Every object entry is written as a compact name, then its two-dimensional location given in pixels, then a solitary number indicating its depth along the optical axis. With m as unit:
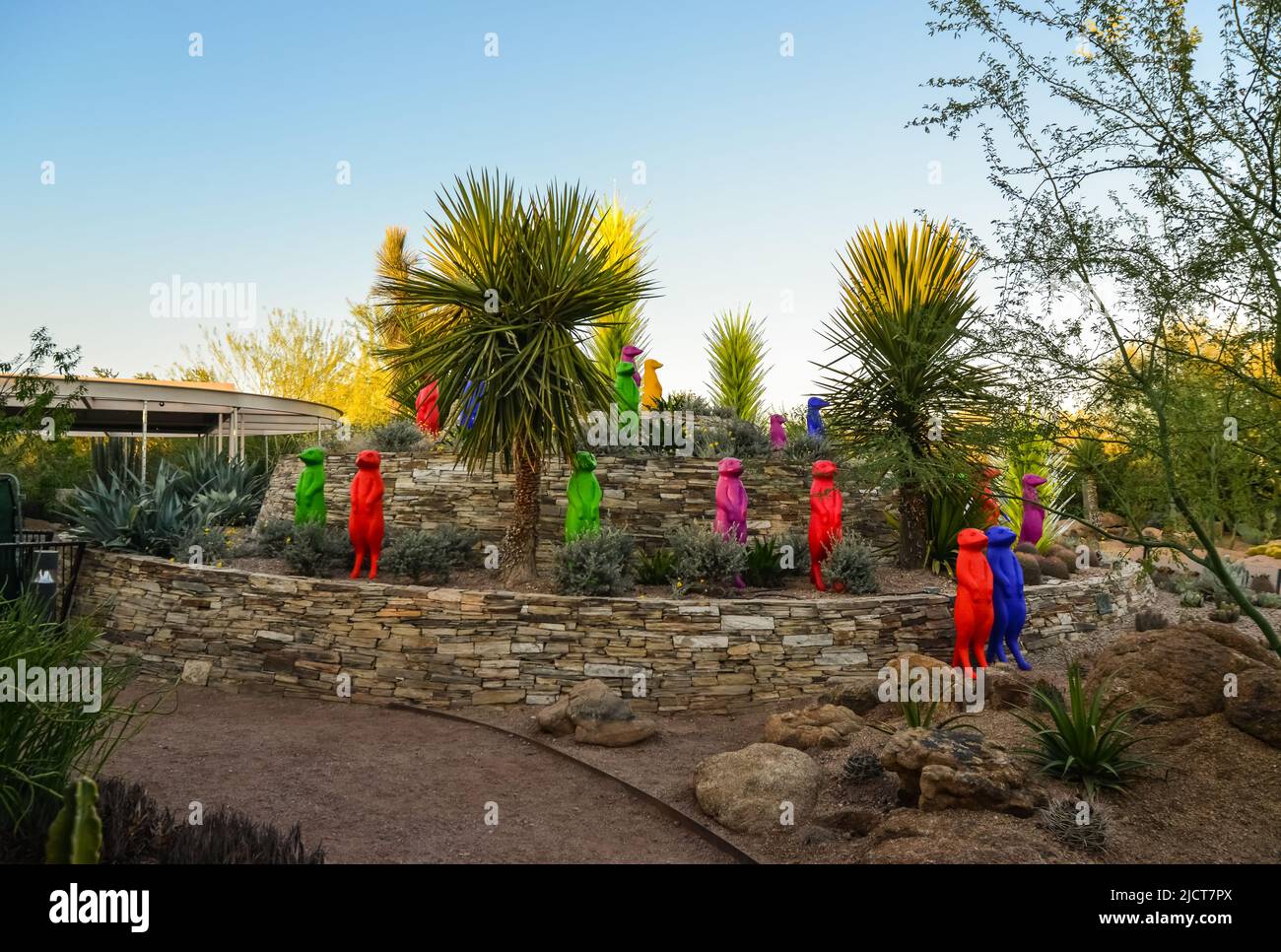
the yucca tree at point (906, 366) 9.45
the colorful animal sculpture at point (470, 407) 9.09
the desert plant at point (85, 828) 2.92
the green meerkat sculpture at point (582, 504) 9.23
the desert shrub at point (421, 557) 9.48
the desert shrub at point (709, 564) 9.04
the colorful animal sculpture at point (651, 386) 15.55
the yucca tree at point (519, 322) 8.98
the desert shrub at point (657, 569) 9.47
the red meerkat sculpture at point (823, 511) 9.17
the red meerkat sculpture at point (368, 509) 9.24
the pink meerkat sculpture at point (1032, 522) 11.02
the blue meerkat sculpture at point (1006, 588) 7.67
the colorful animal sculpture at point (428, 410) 13.04
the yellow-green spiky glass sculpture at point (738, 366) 19.17
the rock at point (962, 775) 4.66
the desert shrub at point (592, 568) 8.53
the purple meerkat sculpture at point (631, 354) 11.96
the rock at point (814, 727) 6.36
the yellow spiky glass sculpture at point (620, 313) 17.31
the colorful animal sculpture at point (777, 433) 13.25
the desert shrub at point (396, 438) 13.16
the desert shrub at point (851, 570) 8.98
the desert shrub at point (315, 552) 9.65
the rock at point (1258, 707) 5.08
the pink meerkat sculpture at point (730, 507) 9.36
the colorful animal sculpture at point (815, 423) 13.09
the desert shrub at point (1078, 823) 4.39
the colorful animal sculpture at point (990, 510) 9.48
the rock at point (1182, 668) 5.51
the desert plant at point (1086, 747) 5.02
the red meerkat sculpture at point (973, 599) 7.38
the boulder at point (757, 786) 5.37
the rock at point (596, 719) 6.89
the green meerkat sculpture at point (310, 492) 10.20
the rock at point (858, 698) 7.07
